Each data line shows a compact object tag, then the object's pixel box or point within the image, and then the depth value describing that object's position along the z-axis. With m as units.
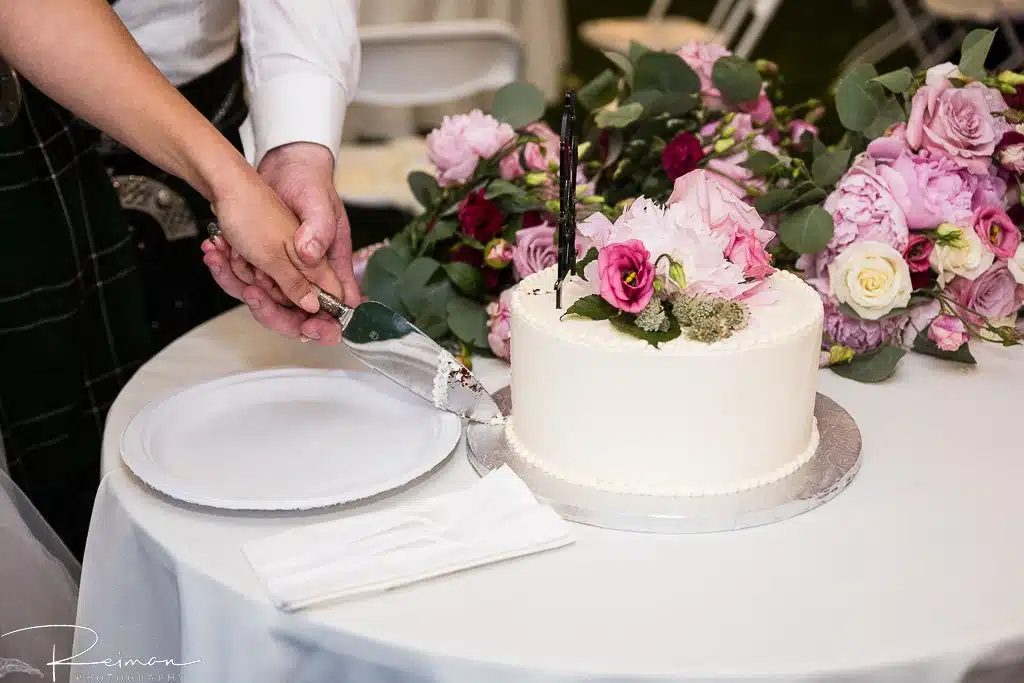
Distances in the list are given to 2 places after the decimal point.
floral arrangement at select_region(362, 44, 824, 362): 1.38
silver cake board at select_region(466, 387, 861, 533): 0.99
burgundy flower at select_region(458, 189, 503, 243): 1.38
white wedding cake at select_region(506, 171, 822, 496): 0.99
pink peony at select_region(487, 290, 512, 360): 1.34
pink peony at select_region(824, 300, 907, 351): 1.35
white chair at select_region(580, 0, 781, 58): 4.38
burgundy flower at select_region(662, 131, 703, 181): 1.47
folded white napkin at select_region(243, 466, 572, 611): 0.90
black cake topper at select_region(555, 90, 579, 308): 1.05
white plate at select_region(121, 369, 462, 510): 1.04
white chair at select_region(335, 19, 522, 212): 2.84
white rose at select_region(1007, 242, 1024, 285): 1.29
